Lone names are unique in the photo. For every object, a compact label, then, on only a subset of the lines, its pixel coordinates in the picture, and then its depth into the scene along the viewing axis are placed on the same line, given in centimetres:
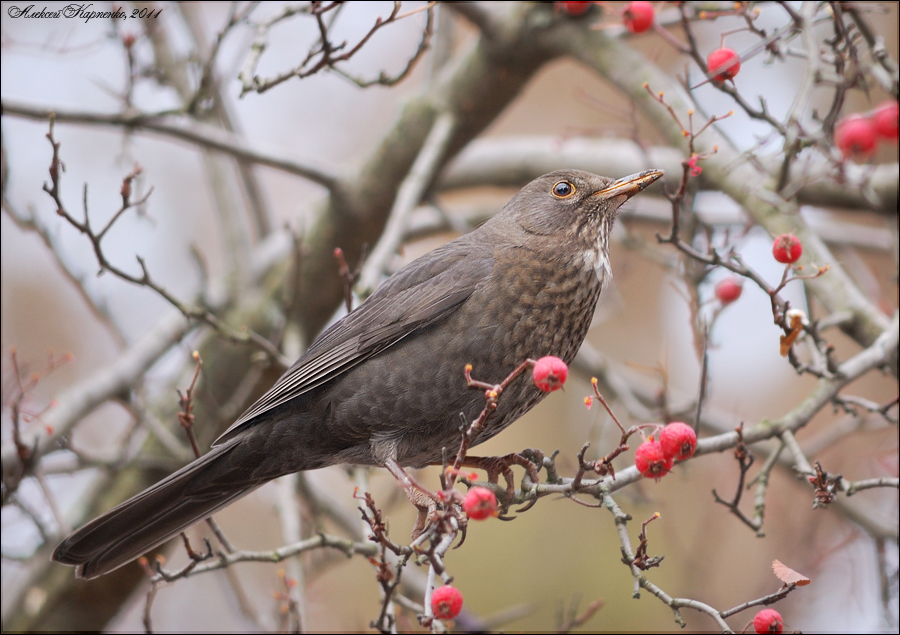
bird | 606
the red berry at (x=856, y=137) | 571
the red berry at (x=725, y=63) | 563
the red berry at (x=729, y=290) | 670
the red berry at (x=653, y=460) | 446
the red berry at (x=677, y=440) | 445
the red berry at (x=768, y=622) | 441
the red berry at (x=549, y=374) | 405
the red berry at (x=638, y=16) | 661
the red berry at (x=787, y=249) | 526
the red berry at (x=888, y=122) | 593
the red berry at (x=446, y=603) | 423
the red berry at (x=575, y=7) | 840
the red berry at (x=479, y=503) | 403
